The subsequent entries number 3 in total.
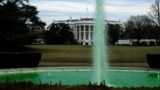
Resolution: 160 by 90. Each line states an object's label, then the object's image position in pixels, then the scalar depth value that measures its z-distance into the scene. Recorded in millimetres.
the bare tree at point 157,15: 87312
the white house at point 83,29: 129750
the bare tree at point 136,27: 112750
